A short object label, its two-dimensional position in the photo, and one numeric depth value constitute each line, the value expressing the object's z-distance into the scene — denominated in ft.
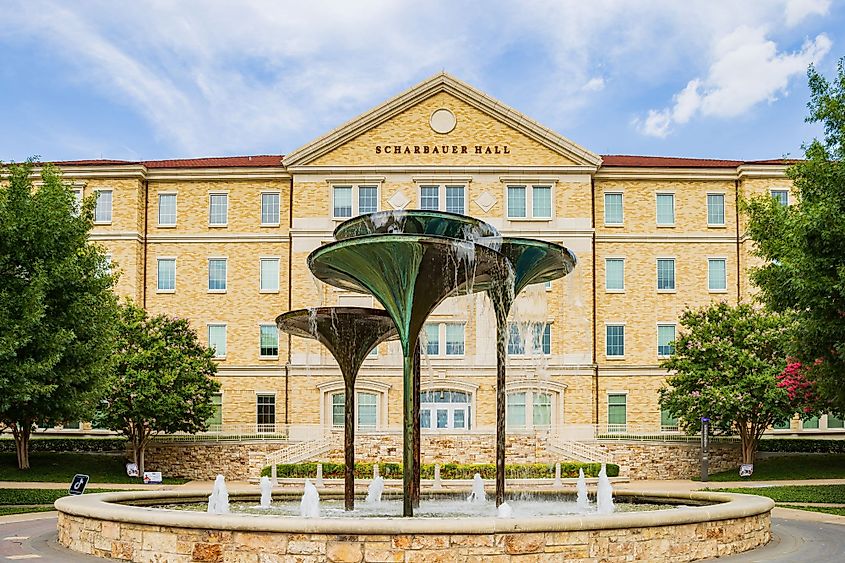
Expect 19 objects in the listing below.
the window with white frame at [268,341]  157.58
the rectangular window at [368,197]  155.33
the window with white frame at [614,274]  157.79
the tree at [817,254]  73.36
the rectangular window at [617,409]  154.71
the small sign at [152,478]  119.75
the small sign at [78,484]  76.07
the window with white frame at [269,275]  158.71
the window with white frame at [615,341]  156.35
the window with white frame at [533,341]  151.33
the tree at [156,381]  125.39
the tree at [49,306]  78.18
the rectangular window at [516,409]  151.94
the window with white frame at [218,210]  160.56
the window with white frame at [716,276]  158.81
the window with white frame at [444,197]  153.89
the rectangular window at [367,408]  152.97
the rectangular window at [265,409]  155.74
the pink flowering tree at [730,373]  125.18
